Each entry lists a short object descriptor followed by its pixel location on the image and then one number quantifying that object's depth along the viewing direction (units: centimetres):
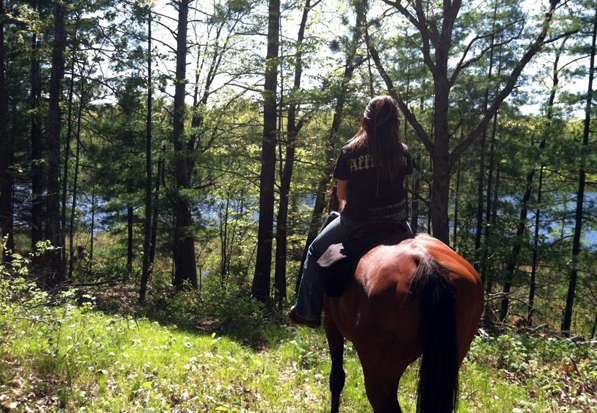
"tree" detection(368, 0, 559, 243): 790
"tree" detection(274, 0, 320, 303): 1146
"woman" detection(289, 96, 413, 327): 293
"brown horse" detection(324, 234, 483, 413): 207
